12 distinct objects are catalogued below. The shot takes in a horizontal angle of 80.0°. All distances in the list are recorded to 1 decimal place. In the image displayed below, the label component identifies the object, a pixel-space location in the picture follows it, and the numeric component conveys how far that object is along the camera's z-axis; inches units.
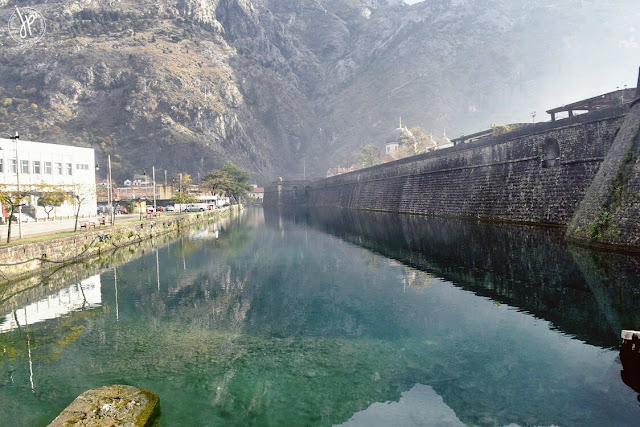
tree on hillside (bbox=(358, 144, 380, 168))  4222.4
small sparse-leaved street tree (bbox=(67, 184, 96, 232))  1772.5
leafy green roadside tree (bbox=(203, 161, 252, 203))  3447.3
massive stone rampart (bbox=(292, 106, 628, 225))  922.1
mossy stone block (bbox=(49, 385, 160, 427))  223.6
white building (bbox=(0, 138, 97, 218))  1625.9
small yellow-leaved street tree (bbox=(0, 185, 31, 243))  771.7
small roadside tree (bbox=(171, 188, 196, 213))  2266.9
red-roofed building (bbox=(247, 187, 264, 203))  5812.5
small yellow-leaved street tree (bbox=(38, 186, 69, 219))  1174.3
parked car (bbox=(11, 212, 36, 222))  1566.2
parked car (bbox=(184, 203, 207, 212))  2684.5
